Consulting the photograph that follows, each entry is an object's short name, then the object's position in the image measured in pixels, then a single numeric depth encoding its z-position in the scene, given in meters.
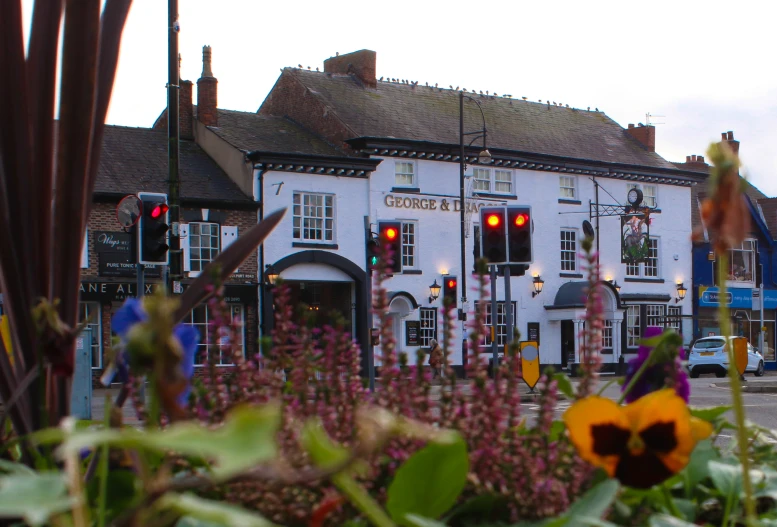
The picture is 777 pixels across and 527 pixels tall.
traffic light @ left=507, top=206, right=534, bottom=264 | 12.71
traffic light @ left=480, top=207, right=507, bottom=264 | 12.68
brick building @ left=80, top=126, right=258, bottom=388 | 25.62
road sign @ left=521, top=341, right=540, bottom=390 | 20.34
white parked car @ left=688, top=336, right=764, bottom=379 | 31.94
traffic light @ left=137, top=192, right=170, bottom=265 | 12.51
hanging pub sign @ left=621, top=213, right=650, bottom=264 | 35.31
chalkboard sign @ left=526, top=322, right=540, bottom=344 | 33.43
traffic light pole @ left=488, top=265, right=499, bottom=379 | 11.99
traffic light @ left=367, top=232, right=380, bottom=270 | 14.72
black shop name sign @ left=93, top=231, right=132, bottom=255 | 25.56
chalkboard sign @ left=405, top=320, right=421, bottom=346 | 31.14
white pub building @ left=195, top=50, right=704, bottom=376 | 29.47
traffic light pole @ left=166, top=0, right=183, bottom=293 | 14.71
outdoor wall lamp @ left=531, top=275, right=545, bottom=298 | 33.00
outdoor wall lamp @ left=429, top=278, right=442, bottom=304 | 30.68
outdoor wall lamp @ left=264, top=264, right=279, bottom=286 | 27.52
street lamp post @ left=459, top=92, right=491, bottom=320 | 29.59
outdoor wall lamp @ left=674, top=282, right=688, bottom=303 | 37.12
